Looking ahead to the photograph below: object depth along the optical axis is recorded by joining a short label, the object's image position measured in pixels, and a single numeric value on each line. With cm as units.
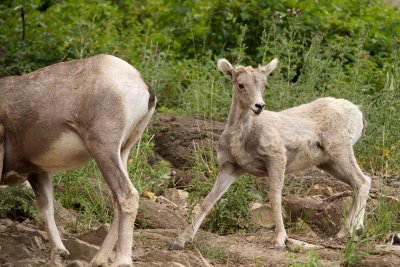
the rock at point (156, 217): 1880
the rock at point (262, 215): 1959
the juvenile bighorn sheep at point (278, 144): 1853
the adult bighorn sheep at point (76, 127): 1505
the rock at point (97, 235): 1669
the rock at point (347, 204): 1966
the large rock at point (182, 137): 2295
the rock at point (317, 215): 1944
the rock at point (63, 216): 1858
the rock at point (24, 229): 1734
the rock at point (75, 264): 1486
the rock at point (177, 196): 2093
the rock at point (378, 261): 1616
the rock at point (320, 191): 2158
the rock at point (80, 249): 1605
